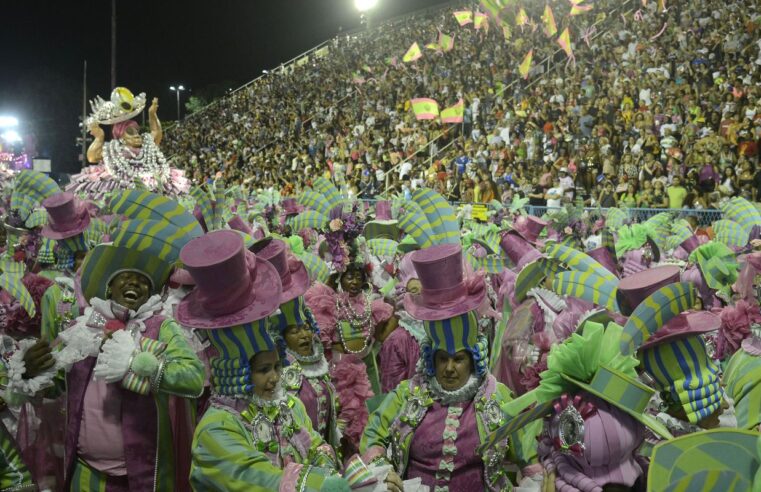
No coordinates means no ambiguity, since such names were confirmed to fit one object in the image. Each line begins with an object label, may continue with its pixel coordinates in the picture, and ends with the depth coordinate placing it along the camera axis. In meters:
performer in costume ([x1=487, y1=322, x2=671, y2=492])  2.60
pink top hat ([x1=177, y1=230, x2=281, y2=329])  2.87
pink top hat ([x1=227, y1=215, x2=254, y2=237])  6.84
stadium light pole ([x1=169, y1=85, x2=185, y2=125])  47.97
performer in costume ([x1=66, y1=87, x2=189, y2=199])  9.45
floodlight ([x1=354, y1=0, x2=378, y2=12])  37.28
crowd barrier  10.36
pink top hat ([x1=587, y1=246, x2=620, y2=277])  5.73
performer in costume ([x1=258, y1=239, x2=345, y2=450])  4.11
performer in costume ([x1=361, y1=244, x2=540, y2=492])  3.29
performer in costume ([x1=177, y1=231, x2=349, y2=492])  2.71
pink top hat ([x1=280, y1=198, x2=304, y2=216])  11.05
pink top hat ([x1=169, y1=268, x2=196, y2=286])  3.81
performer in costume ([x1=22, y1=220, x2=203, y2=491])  3.54
